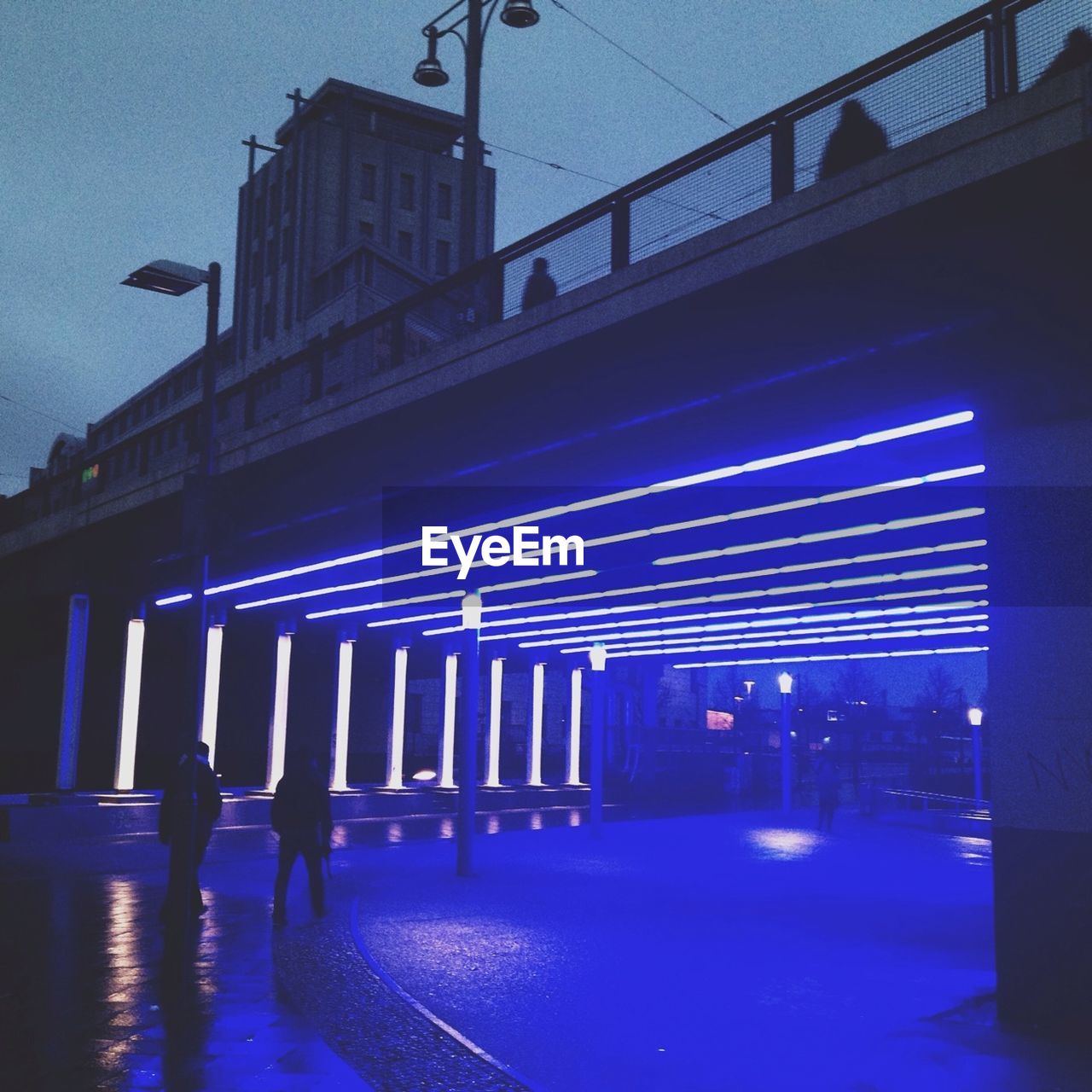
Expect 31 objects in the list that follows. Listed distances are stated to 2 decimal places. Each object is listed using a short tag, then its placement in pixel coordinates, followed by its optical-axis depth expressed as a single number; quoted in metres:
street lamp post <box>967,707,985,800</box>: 36.00
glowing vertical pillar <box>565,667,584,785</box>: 40.69
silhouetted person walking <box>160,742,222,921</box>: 9.82
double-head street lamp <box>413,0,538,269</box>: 17.11
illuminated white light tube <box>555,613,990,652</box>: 27.72
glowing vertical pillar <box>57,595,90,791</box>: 25.75
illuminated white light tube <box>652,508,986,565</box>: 16.17
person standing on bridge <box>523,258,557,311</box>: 11.79
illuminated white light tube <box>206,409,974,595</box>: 11.25
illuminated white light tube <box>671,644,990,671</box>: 34.72
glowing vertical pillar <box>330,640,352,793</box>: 31.66
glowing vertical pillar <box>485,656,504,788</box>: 37.25
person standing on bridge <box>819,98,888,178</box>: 8.68
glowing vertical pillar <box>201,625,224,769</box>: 27.41
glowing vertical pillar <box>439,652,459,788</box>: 35.12
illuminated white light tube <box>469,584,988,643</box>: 23.29
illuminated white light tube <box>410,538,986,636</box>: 18.80
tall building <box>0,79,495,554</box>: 59.84
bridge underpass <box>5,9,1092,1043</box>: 8.16
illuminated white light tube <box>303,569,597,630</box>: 22.66
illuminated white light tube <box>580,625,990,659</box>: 29.74
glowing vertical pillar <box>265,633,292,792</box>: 30.09
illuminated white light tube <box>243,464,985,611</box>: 13.92
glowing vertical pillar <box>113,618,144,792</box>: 26.33
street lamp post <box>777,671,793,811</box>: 33.56
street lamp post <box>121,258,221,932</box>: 10.02
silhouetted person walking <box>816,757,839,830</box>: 27.75
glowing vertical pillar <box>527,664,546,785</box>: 38.94
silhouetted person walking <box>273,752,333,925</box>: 12.45
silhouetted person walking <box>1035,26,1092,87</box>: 7.70
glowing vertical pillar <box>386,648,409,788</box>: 33.88
